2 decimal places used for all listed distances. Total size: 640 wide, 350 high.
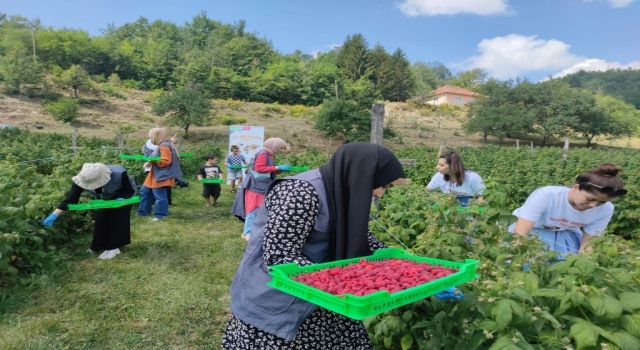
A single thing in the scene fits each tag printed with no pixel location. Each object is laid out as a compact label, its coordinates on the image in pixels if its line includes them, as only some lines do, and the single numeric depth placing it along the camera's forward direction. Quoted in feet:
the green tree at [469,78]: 332.60
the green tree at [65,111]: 85.10
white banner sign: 39.55
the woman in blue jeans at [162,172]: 22.65
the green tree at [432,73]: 333.01
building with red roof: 245.04
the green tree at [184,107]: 78.84
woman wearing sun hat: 15.66
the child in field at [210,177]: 29.99
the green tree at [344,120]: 79.97
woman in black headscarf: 5.76
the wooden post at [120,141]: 45.09
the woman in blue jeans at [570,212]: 9.30
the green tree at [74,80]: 108.68
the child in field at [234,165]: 32.40
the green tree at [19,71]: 102.47
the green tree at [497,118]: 123.54
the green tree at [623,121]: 138.74
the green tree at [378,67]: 204.44
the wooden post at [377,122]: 26.84
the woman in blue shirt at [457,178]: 16.29
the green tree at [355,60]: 214.90
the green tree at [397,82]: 203.41
